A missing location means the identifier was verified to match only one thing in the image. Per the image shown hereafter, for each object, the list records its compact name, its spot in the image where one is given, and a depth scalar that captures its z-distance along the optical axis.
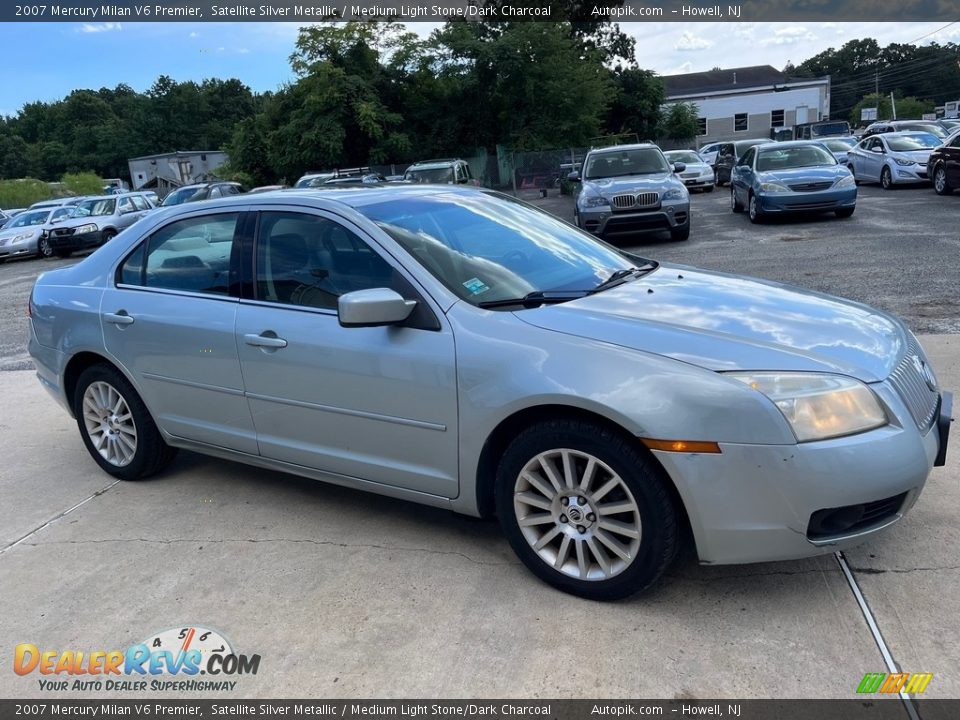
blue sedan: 13.86
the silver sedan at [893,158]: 18.92
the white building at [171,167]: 57.06
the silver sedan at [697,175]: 25.19
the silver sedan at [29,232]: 22.05
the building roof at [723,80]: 61.64
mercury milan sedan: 2.77
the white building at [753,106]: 58.59
